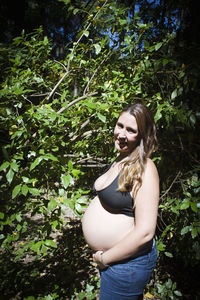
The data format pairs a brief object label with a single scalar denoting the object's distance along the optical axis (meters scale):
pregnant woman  1.08
